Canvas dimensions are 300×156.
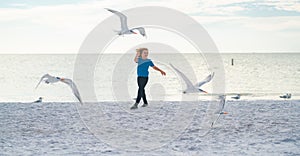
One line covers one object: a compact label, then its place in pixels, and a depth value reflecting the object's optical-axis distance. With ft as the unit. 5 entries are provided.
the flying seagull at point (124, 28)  39.73
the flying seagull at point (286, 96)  103.34
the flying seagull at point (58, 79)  37.97
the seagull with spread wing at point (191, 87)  38.96
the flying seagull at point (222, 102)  46.84
